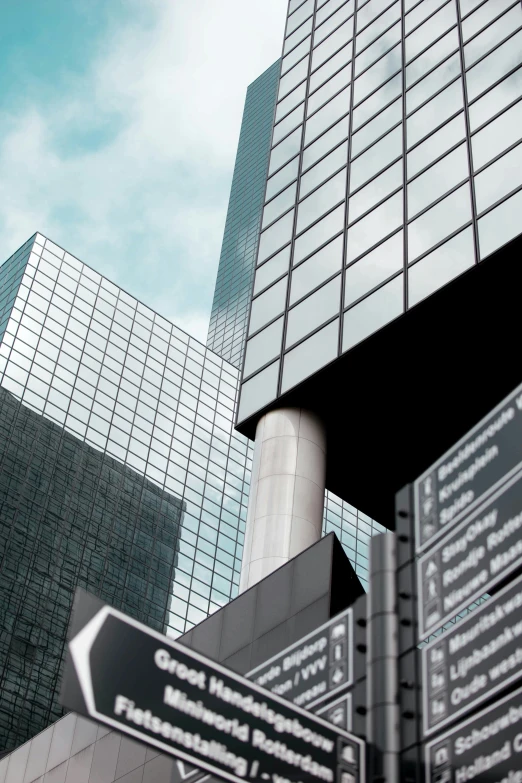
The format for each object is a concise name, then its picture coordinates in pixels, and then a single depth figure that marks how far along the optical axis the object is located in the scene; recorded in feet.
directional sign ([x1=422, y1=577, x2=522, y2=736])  19.58
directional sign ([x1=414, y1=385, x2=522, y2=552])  21.97
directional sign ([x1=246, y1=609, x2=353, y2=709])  22.54
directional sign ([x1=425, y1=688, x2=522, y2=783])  18.99
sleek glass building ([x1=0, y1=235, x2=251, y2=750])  223.30
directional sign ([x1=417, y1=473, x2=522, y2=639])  20.58
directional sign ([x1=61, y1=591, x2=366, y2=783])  16.96
